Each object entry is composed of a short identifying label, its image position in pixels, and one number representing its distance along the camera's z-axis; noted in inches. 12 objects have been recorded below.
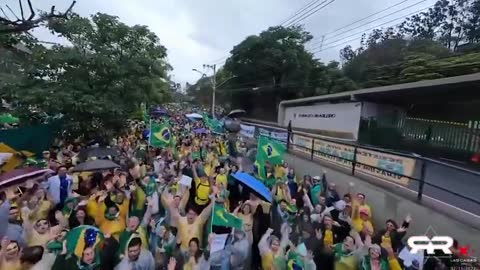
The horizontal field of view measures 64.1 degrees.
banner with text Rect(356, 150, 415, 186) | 282.9
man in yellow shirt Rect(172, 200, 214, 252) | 205.0
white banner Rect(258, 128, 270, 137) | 583.5
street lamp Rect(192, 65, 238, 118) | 1622.8
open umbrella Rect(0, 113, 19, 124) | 532.5
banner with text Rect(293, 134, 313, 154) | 465.3
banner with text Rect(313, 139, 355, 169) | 370.0
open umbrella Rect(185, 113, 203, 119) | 1130.9
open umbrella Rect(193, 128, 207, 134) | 704.4
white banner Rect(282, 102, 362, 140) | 732.7
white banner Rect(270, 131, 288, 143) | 548.1
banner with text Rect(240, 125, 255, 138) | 633.7
